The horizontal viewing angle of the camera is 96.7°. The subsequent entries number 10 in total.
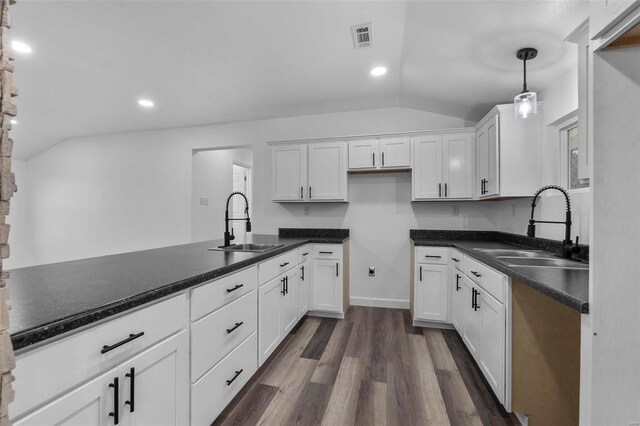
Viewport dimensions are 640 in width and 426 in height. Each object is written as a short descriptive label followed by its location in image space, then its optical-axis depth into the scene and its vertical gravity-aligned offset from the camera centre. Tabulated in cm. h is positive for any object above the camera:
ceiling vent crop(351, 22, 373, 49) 221 +144
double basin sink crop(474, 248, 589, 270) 175 -32
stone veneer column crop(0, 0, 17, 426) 42 +4
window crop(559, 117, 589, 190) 235 +52
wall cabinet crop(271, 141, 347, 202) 347 +52
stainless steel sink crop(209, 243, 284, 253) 254 -33
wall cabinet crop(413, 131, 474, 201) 319 +55
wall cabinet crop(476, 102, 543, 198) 263 +58
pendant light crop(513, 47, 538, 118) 199 +77
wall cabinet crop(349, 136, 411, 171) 331 +72
